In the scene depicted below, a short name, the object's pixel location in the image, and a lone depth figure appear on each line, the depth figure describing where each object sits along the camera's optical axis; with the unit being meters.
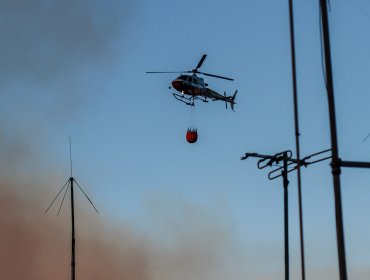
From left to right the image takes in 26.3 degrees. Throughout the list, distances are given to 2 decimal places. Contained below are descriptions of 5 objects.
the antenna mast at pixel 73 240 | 48.35
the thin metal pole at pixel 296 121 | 21.22
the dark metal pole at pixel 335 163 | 16.78
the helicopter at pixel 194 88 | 80.31
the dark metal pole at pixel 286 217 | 33.34
